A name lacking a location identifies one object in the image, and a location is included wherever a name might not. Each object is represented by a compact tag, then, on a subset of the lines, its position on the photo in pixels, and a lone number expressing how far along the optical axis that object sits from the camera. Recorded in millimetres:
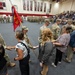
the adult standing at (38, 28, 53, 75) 1612
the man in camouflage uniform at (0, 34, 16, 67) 2354
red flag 2366
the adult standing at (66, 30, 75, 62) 2419
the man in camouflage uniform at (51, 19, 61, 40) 2682
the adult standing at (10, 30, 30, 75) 1490
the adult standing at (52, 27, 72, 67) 2098
